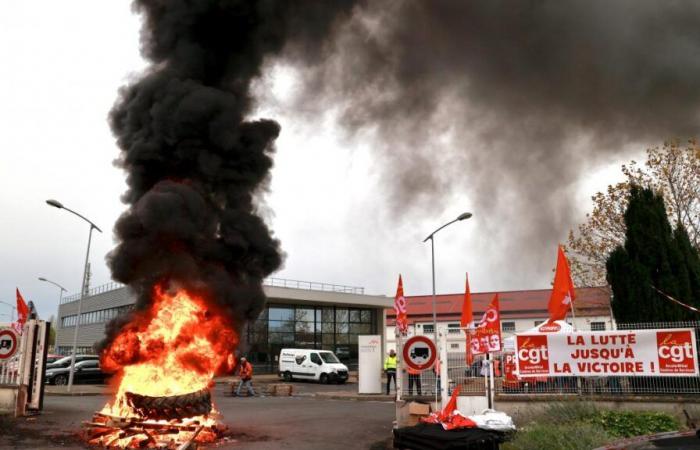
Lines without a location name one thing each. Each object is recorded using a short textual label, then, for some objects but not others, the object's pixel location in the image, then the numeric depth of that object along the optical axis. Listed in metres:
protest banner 12.33
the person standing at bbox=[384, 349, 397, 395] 23.14
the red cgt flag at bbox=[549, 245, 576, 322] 15.13
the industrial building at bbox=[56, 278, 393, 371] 40.06
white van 33.41
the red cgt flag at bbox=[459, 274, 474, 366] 18.75
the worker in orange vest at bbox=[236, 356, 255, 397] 23.89
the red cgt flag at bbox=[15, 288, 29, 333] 21.07
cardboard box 12.25
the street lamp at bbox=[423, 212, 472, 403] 25.46
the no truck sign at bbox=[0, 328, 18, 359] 14.84
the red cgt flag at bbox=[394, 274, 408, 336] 14.72
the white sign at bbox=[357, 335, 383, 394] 24.95
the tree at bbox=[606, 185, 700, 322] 15.93
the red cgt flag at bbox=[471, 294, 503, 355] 12.45
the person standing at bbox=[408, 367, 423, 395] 13.31
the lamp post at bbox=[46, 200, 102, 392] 23.25
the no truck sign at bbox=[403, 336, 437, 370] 12.26
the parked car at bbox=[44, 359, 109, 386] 29.31
